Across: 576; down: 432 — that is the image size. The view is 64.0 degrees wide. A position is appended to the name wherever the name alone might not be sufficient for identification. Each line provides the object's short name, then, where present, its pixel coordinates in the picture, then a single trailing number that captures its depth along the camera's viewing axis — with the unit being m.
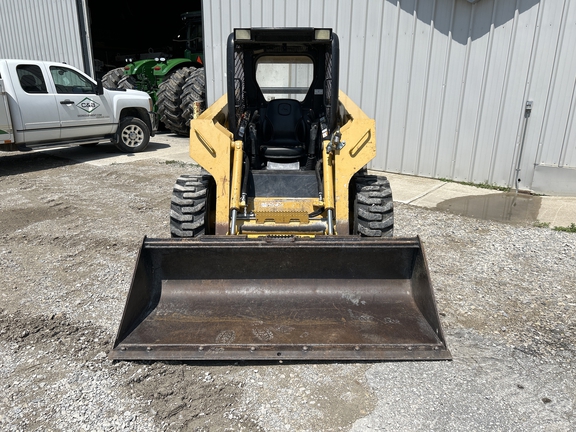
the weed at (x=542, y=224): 5.65
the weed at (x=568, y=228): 5.48
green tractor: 11.60
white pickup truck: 8.20
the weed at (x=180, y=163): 9.21
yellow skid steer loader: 2.88
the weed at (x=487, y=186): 7.41
